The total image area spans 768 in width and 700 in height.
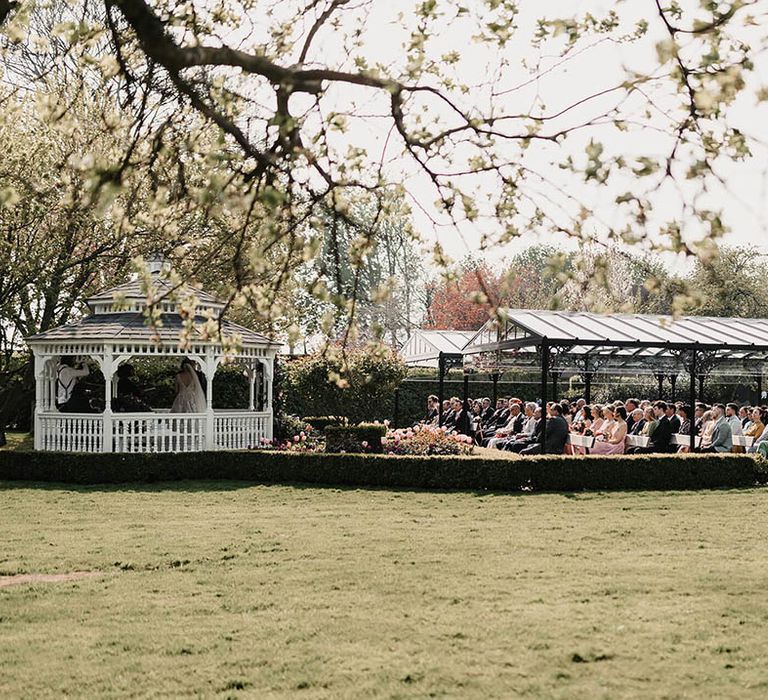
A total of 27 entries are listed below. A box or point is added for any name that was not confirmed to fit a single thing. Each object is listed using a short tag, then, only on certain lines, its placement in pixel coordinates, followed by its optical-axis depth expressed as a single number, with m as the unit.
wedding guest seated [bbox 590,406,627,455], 20.41
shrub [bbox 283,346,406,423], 25.95
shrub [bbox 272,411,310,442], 24.28
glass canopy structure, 22.38
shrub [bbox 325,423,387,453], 20.44
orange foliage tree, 58.03
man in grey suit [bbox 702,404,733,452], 20.53
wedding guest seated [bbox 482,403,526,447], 24.31
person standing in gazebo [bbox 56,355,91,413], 22.69
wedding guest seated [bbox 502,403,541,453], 22.12
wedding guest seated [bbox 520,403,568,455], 20.16
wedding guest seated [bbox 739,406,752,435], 21.83
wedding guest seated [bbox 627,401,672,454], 20.70
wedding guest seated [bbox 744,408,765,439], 20.61
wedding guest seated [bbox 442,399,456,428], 27.28
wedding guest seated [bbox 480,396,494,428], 28.20
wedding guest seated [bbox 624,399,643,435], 23.03
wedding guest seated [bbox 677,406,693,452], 21.70
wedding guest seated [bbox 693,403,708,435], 22.16
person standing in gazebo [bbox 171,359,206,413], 22.47
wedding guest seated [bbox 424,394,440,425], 29.79
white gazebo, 20.75
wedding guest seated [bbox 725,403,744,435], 20.78
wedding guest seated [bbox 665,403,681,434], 21.00
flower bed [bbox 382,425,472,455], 20.45
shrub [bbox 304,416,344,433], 29.32
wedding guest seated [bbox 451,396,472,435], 25.62
